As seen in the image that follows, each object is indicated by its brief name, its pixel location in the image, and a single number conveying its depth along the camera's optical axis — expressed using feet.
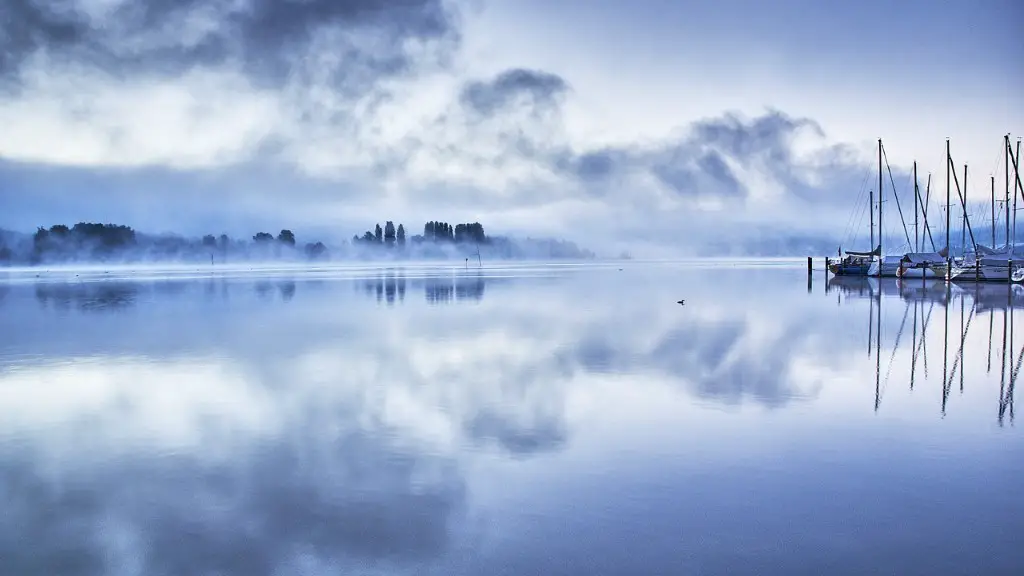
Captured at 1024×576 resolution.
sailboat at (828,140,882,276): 229.04
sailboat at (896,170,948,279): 200.34
